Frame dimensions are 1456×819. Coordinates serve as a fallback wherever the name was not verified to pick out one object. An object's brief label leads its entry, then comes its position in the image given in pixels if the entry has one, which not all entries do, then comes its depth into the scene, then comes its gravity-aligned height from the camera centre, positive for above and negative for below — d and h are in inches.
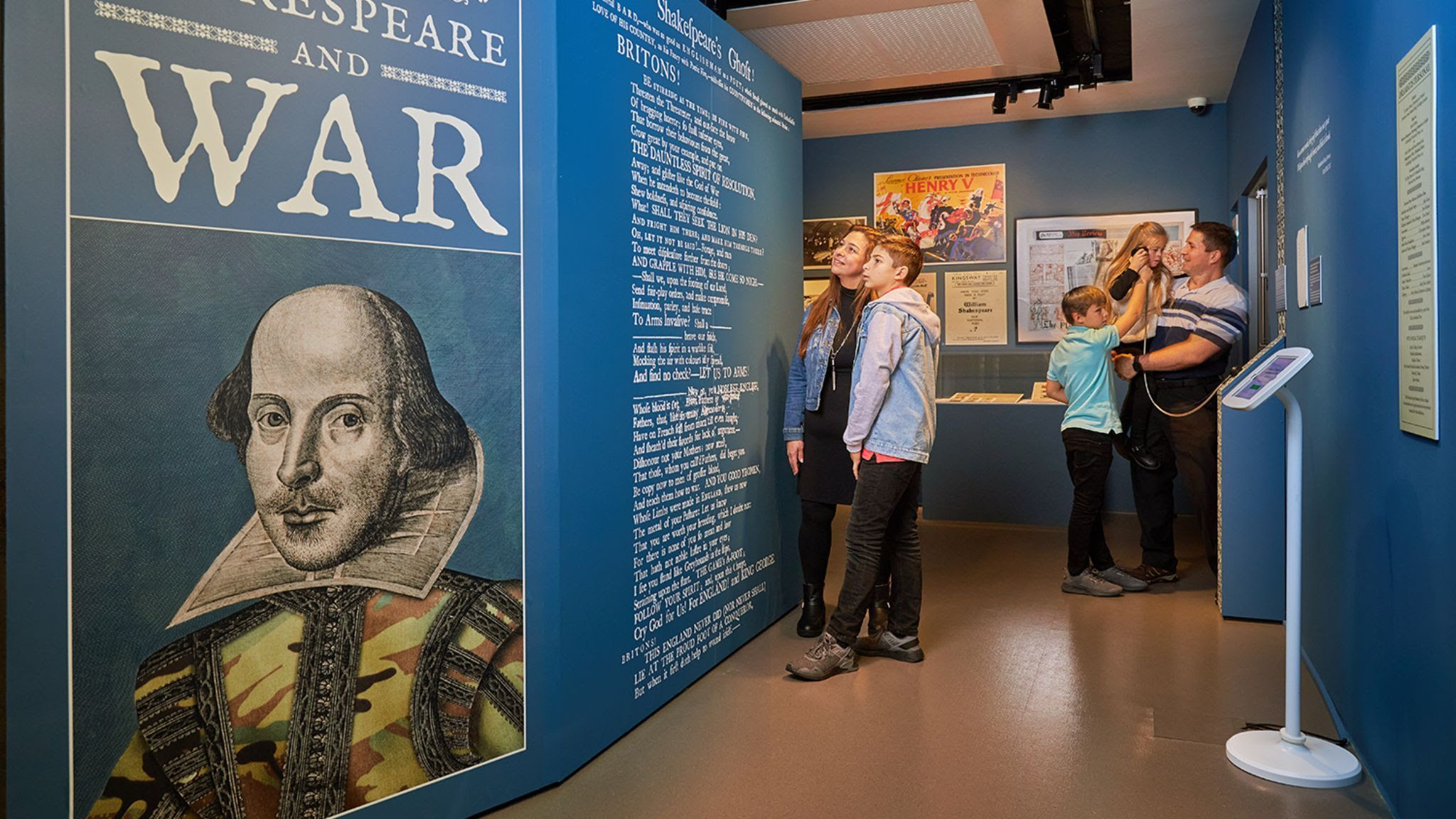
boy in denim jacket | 140.2 -5.5
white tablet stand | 107.2 -33.4
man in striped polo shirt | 187.0 +2.9
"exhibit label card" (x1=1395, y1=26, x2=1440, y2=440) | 83.7 +12.5
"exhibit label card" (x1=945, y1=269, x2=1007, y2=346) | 282.8 +20.2
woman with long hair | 159.9 -4.0
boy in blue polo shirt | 195.3 -8.9
